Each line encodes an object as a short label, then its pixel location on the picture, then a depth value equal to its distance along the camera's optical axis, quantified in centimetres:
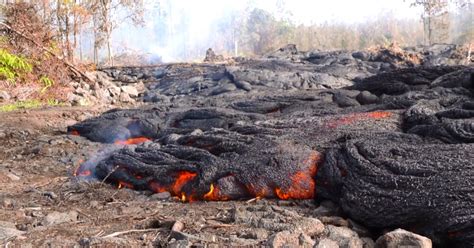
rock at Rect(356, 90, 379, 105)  823
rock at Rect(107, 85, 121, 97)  1730
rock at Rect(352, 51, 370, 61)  2472
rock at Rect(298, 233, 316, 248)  321
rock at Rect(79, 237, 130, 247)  329
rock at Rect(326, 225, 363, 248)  328
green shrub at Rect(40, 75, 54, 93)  1523
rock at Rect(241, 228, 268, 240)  343
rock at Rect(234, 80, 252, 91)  1756
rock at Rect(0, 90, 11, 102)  1340
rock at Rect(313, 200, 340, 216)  402
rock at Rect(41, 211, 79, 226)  400
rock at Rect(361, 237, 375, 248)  335
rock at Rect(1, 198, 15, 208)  466
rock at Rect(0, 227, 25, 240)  348
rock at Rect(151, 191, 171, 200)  504
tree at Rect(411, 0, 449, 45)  3264
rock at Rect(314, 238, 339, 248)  319
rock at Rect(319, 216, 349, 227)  368
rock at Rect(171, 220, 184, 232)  351
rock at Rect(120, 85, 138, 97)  1897
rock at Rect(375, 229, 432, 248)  300
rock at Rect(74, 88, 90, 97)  1550
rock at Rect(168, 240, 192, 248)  324
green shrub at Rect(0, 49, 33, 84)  1450
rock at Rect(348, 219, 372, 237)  359
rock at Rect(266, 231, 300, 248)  316
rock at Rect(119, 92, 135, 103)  1736
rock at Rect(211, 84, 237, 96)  1756
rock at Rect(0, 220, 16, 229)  372
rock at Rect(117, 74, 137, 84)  2264
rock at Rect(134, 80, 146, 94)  2108
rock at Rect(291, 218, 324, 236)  345
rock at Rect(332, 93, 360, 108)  823
